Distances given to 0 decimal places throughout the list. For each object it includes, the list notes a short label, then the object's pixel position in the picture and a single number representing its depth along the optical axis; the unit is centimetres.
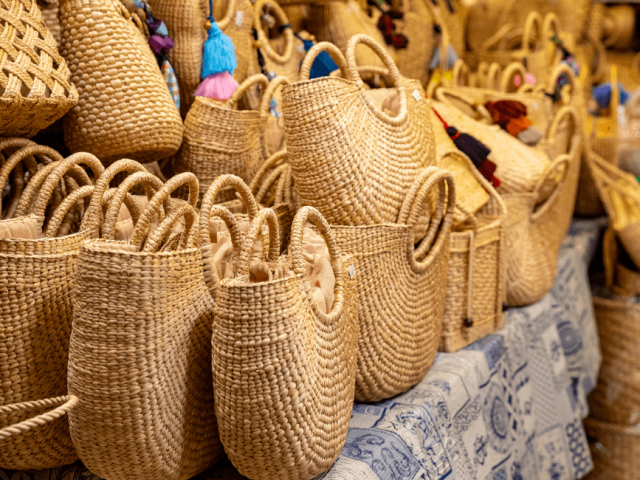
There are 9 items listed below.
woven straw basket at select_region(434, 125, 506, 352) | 137
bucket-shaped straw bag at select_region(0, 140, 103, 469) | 79
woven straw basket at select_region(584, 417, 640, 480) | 215
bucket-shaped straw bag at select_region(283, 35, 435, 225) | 104
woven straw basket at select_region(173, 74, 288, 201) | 126
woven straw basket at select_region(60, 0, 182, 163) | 107
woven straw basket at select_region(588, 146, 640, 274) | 228
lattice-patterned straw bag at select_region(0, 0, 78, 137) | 90
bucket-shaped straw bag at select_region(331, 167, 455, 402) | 104
